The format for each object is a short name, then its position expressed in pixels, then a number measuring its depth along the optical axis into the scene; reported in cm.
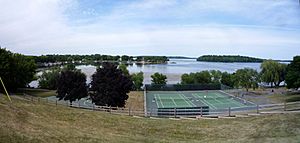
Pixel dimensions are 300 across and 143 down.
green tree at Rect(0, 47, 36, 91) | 2788
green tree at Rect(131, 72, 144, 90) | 4645
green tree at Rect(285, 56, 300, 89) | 2495
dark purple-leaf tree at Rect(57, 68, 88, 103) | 2373
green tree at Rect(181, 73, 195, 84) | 4992
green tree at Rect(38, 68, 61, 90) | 4198
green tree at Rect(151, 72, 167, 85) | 5000
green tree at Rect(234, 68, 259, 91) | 4289
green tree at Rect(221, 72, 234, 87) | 4937
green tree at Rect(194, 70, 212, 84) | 5005
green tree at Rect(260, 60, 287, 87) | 3992
